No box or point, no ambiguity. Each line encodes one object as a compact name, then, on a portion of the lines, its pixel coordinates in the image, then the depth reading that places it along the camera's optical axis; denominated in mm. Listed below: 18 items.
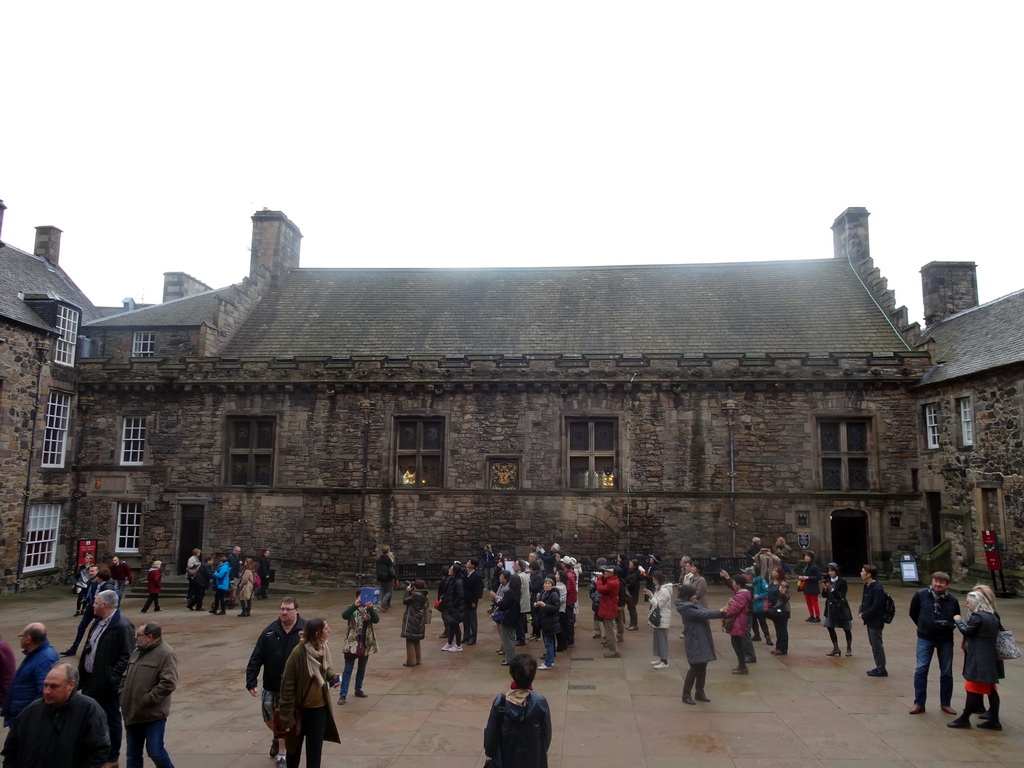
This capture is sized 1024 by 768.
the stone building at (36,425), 18594
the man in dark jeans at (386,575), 16141
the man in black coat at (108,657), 6227
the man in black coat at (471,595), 11625
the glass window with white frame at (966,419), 17642
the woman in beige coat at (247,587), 15430
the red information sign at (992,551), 15939
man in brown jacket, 5730
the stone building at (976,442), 16234
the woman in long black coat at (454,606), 11148
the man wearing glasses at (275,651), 6336
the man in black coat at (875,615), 9109
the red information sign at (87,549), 19797
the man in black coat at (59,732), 4316
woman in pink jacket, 9047
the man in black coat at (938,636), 7731
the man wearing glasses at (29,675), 5727
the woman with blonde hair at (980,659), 7102
